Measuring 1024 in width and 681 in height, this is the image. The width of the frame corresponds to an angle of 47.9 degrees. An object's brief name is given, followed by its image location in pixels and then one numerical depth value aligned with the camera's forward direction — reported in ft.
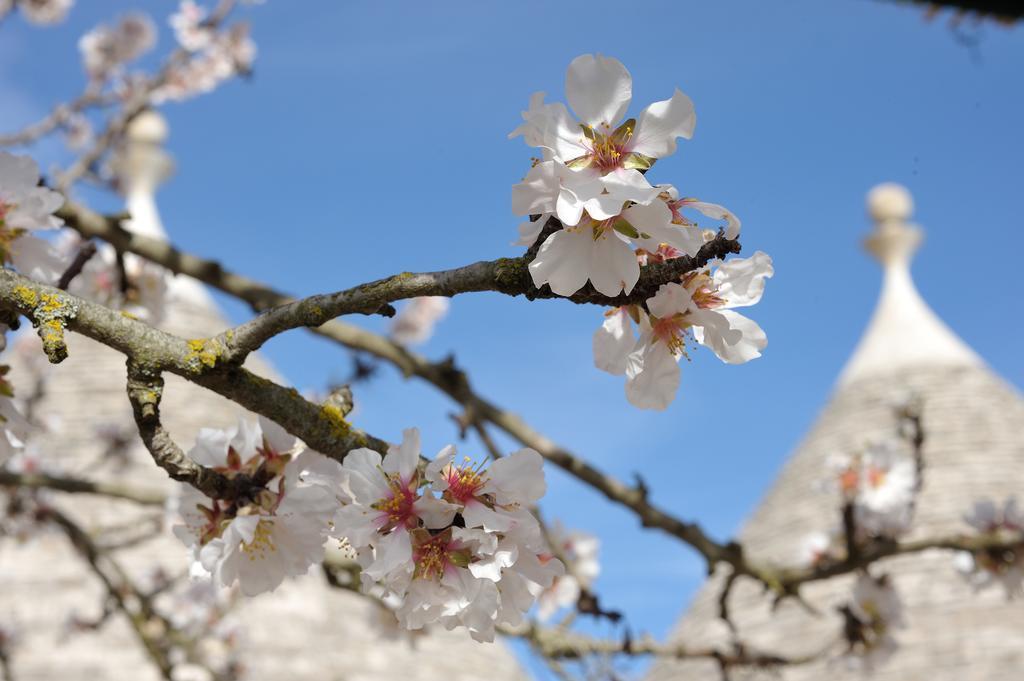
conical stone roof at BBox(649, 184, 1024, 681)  26.25
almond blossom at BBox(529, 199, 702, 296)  3.79
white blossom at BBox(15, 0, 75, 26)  19.49
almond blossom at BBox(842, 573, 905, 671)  11.37
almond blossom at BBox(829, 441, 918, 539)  11.05
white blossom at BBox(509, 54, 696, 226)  3.79
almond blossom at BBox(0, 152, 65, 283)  5.50
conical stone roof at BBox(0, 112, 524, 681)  25.02
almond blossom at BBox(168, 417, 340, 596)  4.54
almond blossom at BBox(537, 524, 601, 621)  12.08
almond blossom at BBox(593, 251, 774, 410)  4.33
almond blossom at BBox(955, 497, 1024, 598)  9.99
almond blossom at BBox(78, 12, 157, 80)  21.67
